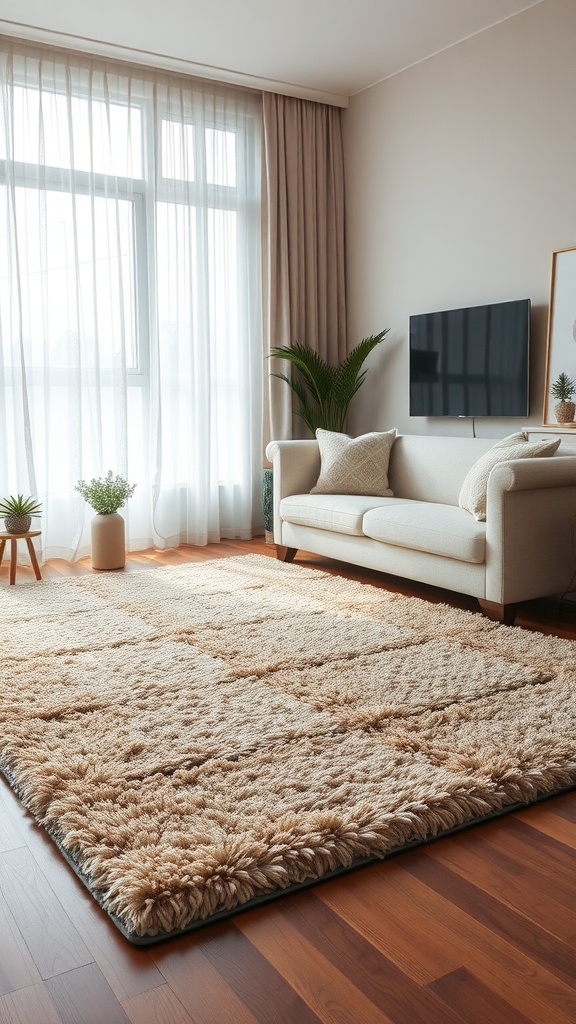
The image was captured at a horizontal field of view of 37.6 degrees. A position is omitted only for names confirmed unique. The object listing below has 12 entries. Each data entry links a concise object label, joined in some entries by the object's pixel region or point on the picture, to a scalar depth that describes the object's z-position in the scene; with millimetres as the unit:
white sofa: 3309
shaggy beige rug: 1621
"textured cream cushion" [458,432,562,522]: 3549
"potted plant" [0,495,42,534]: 4254
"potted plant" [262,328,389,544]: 5434
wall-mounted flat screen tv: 4445
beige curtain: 5531
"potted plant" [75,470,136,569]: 4621
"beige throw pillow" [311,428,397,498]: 4617
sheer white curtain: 4758
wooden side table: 4211
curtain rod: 4531
